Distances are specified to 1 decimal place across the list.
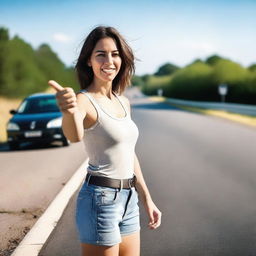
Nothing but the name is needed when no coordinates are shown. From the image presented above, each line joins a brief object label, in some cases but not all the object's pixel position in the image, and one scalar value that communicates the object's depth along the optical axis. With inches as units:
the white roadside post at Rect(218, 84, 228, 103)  1213.7
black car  486.6
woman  84.8
